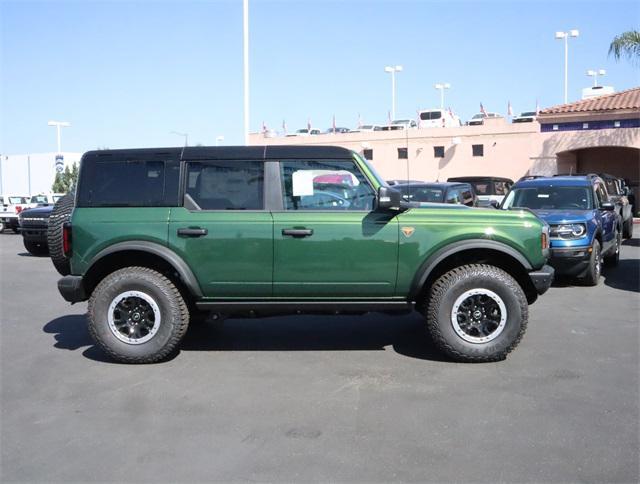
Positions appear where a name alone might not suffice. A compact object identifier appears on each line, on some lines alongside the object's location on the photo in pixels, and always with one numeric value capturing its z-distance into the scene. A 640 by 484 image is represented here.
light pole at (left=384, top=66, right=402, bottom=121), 48.00
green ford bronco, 6.21
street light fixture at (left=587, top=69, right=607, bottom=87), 50.38
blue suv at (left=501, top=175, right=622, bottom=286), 10.30
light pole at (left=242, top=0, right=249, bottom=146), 20.11
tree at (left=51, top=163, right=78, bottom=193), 47.91
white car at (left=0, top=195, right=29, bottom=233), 27.00
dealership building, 28.17
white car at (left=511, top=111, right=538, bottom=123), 35.06
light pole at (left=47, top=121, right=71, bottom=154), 49.62
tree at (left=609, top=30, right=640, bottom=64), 19.69
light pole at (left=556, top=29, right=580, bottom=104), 40.56
